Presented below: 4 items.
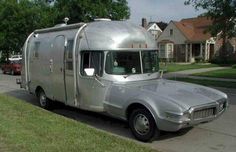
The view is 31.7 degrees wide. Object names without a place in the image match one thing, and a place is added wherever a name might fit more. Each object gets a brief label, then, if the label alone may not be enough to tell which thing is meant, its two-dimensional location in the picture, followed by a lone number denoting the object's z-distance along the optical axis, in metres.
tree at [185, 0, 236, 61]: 19.72
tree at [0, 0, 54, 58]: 41.66
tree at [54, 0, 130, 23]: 37.88
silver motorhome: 7.80
